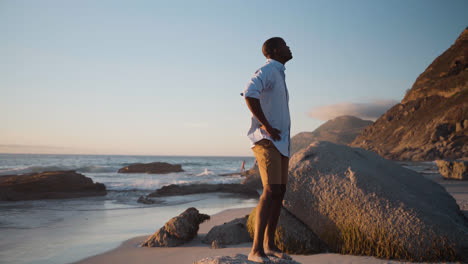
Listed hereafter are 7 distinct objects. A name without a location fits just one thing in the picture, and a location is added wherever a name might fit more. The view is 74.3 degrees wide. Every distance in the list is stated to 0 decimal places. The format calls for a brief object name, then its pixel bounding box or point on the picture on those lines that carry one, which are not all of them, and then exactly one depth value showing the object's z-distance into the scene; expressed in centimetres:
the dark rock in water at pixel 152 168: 2833
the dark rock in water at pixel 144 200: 985
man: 264
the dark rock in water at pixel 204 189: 1173
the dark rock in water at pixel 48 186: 1030
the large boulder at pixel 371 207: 338
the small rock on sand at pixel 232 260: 231
